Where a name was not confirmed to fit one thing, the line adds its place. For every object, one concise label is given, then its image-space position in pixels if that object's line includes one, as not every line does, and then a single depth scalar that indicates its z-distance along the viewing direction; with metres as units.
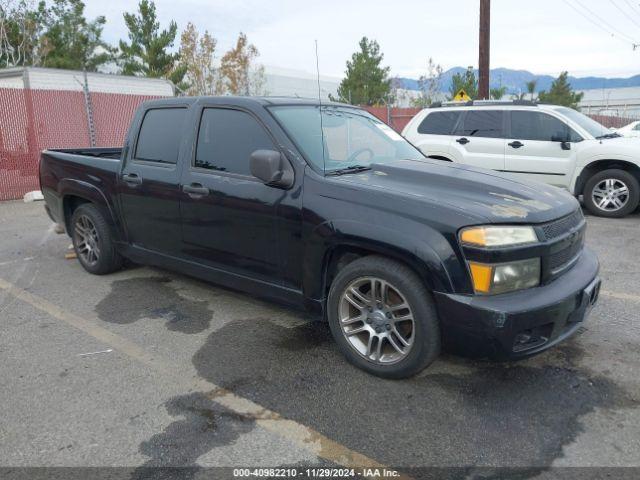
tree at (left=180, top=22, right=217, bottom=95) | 33.47
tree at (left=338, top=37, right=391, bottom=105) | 32.91
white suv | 8.23
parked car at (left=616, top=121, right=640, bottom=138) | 18.64
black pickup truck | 2.87
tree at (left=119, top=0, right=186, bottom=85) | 31.42
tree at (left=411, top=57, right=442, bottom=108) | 34.94
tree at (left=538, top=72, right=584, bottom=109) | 35.16
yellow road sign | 14.48
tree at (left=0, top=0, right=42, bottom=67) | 28.62
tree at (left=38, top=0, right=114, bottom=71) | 30.61
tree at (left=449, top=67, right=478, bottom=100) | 27.94
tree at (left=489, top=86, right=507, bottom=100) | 31.91
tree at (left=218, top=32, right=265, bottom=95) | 33.41
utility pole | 15.14
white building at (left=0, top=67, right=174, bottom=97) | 14.51
